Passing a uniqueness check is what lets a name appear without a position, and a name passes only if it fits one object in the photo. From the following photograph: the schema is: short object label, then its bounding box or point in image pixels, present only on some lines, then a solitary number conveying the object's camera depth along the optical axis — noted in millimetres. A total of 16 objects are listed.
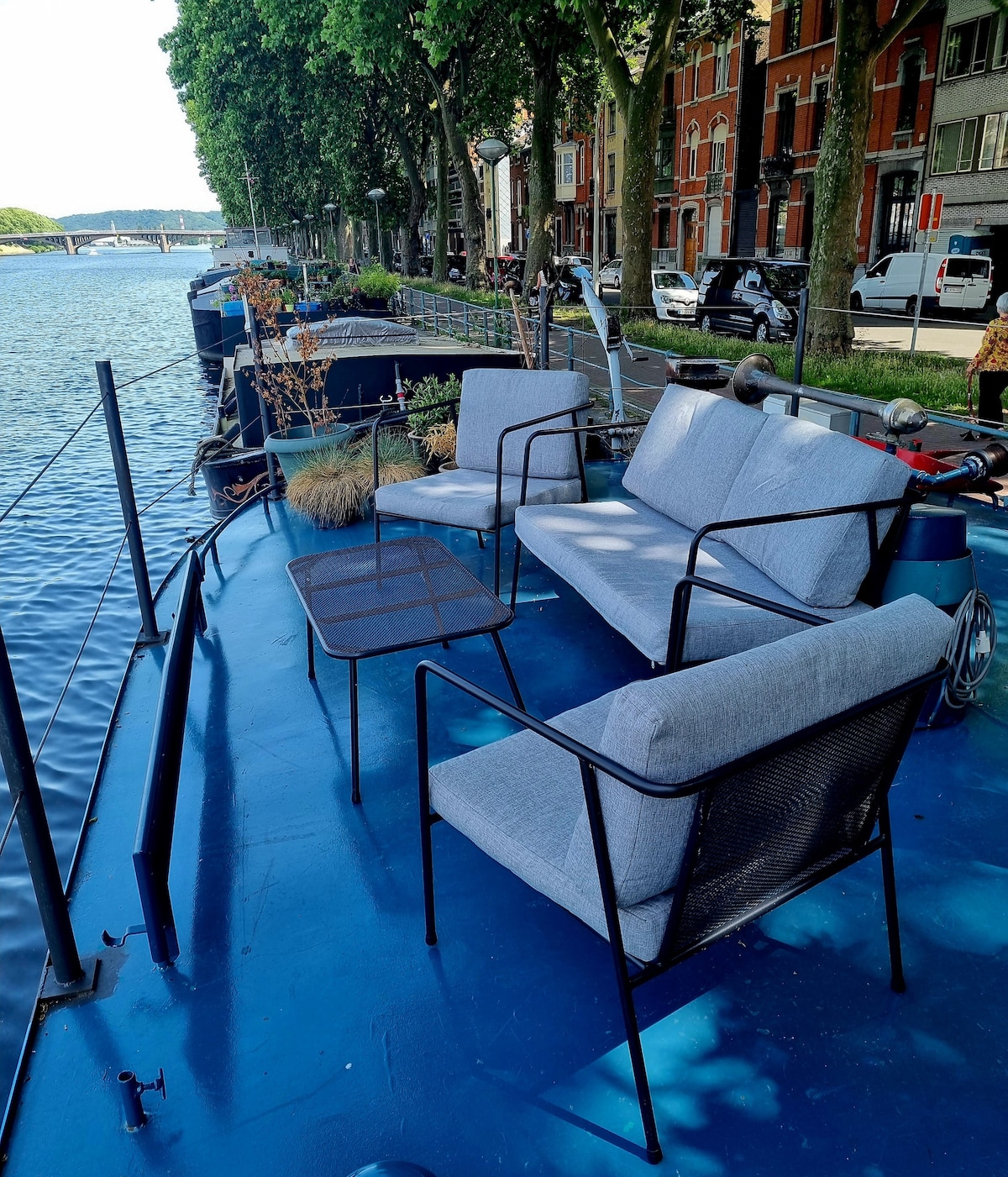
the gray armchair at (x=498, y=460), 4613
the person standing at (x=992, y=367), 9883
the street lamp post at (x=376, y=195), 28588
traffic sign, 17797
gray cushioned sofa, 3117
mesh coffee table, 2971
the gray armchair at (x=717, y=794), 1551
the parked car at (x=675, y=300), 23938
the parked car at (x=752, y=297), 19688
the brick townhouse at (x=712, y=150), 37969
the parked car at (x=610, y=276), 35469
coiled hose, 3328
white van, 24938
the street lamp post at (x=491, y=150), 14742
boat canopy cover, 13570
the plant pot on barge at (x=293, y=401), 6996
